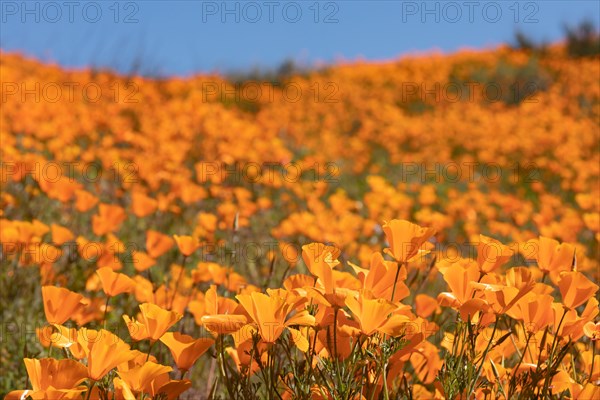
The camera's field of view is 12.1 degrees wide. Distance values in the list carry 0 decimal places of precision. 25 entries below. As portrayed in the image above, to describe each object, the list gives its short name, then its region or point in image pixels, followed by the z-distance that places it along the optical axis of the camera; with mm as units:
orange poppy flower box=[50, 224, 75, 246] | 2969
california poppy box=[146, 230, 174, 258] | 2960
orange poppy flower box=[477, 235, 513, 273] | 2581
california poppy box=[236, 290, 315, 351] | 2478
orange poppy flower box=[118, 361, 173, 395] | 2478
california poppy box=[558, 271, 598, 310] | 2556
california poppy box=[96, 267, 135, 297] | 2671
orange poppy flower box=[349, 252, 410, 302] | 2558
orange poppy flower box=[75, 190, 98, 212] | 3285
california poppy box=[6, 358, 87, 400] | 2451
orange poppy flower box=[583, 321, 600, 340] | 2574
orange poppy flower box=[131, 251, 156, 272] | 2891
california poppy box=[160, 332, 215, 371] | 2535
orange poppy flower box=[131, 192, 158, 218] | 3357
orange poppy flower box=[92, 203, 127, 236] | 3005
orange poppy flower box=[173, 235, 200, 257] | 2874
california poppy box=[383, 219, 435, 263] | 2574
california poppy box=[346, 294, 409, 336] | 2474
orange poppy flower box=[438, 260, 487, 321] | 2542
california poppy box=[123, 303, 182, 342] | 2531
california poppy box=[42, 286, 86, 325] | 2561
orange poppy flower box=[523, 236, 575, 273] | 2632
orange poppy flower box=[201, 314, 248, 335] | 2502
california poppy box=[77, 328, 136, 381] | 2450
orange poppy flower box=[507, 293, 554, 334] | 2550
